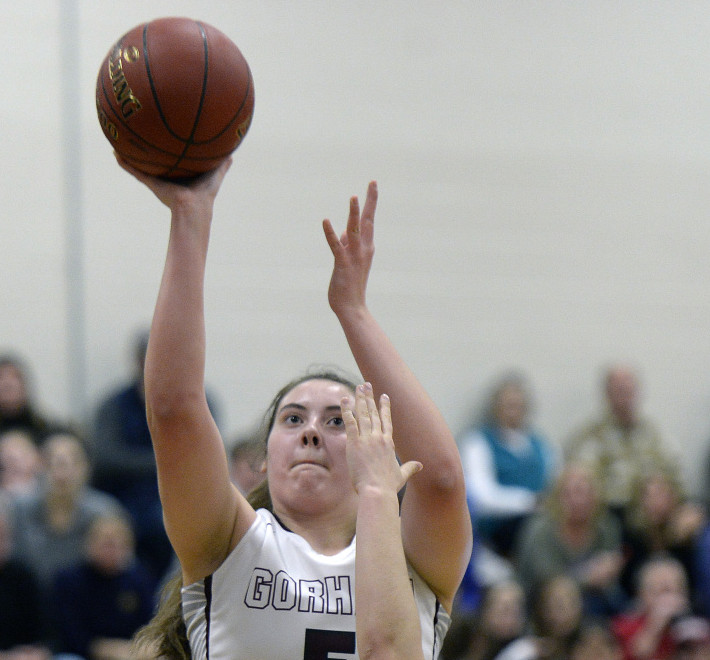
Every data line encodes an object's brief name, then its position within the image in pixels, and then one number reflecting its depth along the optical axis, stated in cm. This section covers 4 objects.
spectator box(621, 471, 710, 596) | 1319
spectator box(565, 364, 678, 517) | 1487
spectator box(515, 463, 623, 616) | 1249
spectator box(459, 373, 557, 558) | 1378
